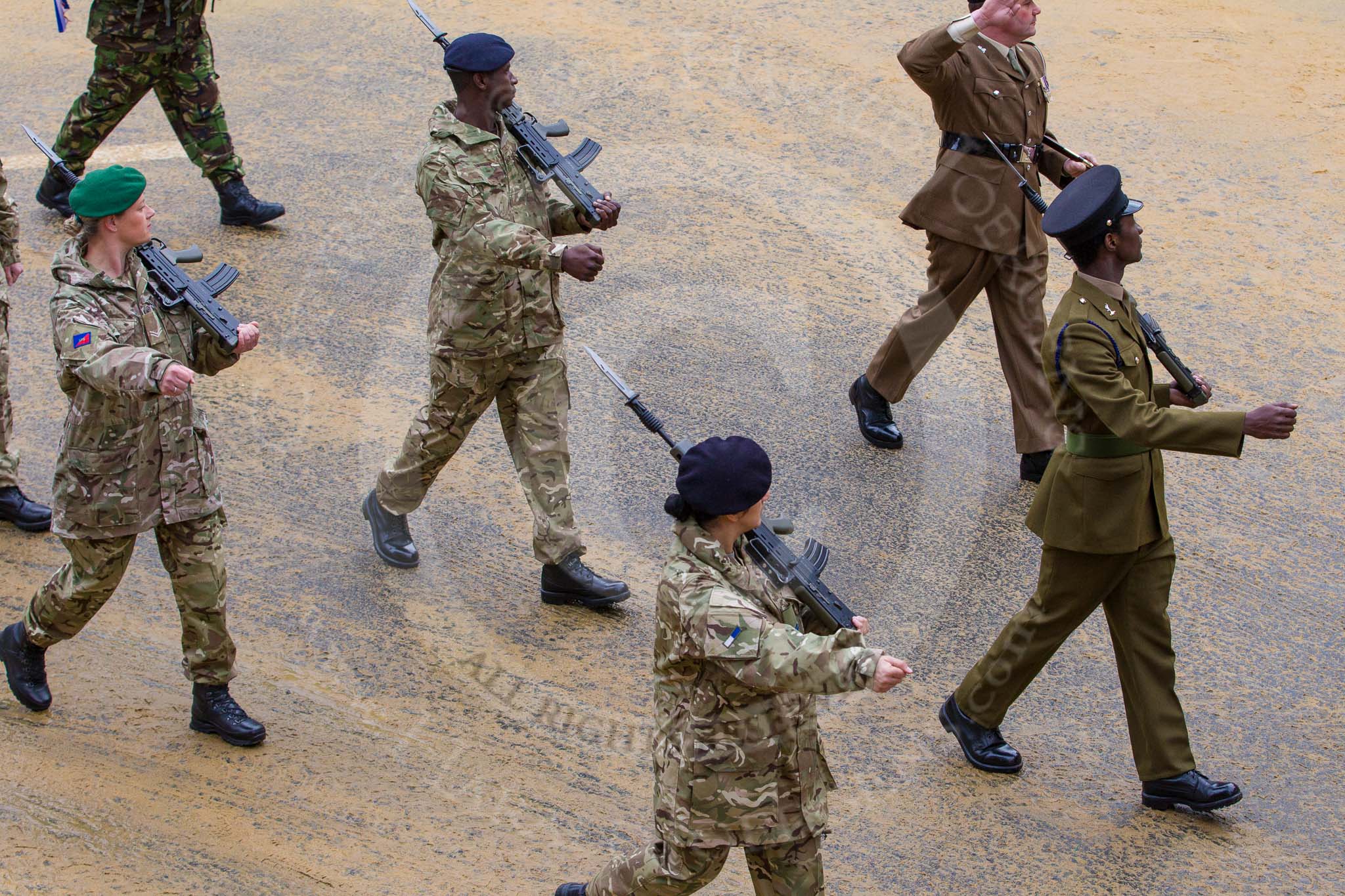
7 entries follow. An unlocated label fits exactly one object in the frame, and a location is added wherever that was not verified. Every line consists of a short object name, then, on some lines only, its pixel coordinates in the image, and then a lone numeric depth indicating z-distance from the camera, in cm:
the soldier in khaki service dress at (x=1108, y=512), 899
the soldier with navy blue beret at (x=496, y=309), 1031
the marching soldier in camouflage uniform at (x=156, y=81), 1521
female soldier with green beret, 871
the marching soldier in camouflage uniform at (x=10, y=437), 1186
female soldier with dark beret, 678
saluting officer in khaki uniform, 1241
